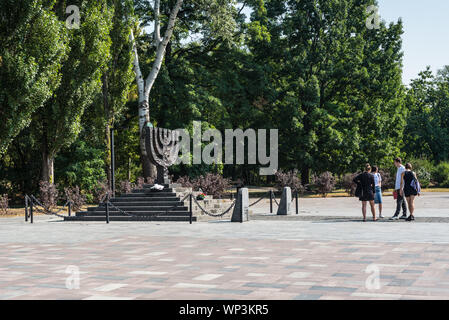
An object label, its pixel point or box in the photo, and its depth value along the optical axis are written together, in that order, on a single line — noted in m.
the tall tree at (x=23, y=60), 23.25
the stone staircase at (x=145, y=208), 18.62
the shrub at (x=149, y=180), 27.83
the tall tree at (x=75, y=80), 26.64
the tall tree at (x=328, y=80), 36.00
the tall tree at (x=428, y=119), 54.31
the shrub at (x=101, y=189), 28.31
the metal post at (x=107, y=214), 18.29
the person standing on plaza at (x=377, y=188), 16.92
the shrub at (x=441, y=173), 41.28
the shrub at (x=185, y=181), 27.56
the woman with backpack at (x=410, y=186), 15.44
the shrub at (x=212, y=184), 28.78
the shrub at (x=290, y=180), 32.31
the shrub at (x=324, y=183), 32.19
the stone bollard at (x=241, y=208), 17.05
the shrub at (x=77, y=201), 25.23
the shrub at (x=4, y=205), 23.58
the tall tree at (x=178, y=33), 29.03
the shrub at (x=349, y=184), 32.69
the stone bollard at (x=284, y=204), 19.70
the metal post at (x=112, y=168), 24.86
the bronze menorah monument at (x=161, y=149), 20.92
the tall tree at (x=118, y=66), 29.50
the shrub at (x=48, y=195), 25.48
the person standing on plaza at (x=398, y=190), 16.12
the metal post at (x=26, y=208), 19.53
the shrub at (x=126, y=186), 28.49
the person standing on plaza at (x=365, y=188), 15.93
